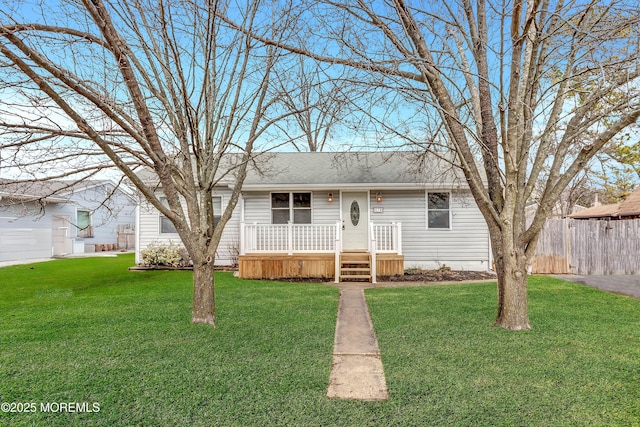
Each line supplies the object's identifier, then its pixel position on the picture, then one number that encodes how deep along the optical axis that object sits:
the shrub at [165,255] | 11.96
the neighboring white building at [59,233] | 15.11
